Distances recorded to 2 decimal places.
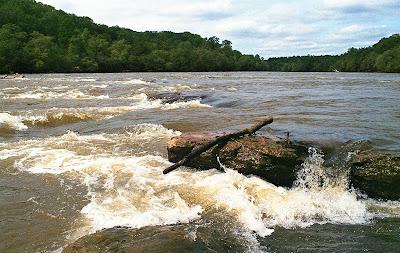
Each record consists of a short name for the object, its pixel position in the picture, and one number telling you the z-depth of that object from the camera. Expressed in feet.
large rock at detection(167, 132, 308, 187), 28.76
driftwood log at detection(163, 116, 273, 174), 27.90
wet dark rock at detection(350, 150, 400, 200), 26.43
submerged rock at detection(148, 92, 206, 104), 78.93
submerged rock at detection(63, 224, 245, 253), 17.15
